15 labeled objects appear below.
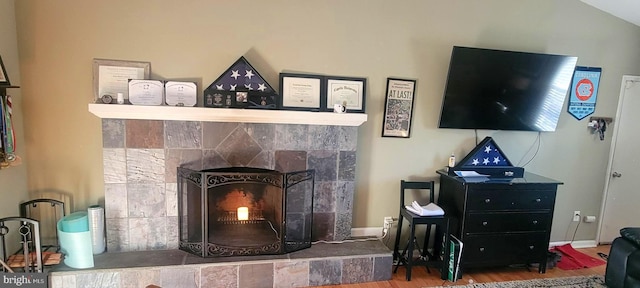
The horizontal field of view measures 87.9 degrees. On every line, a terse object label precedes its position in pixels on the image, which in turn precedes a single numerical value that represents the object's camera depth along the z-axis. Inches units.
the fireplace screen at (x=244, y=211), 98.9
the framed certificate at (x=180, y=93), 99.0
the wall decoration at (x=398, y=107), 115.6
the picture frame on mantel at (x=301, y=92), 106.7
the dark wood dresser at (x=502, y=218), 108.3
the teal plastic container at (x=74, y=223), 91.0
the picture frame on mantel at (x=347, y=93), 110.7
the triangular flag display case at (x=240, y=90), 100.5
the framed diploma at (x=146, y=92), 96.1
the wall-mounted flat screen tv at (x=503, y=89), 110.3
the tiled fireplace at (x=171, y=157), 98.0
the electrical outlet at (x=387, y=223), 123.1
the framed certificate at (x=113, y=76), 97.7
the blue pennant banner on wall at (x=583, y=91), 127.9
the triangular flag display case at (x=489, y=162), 120.9
